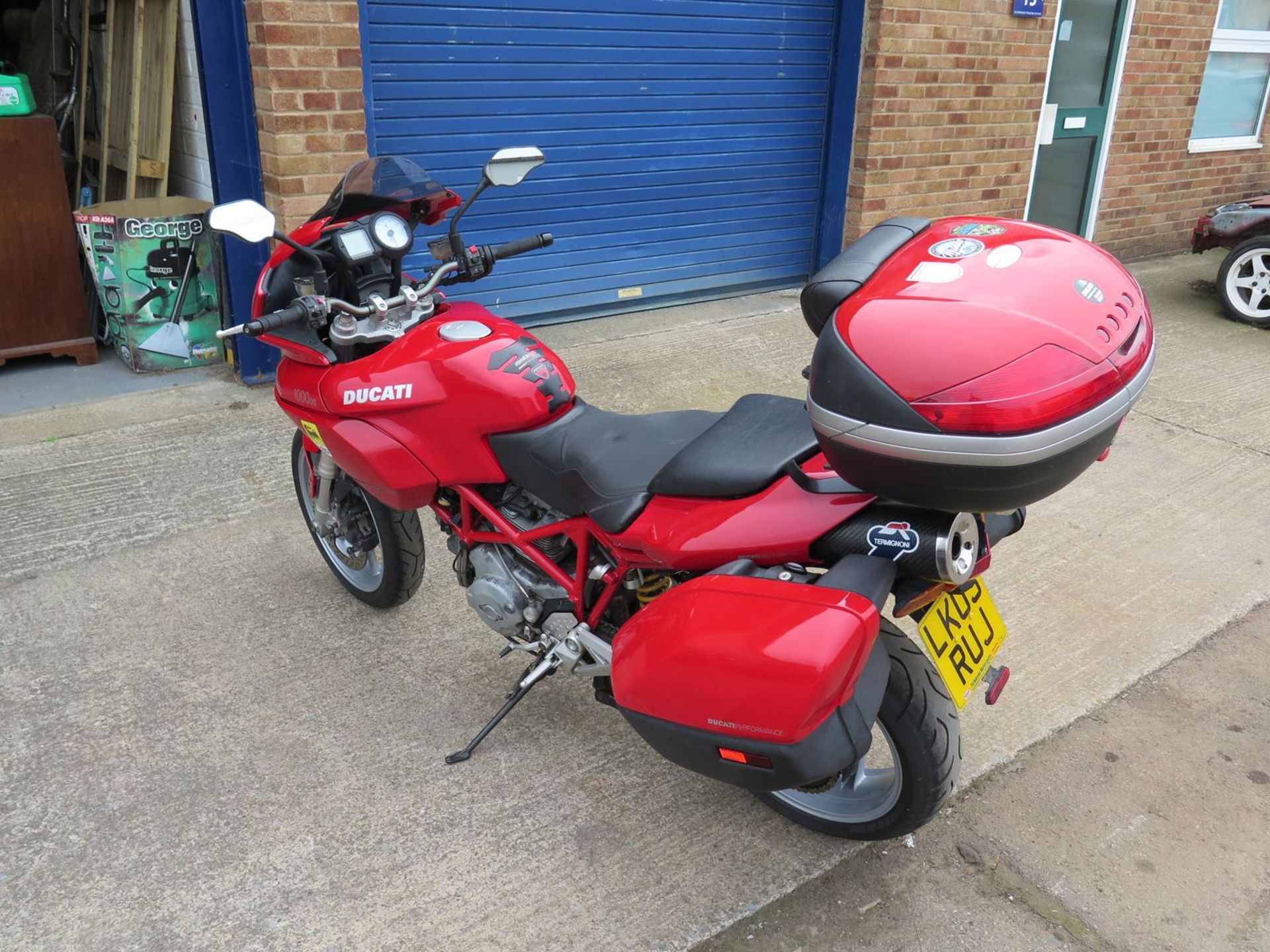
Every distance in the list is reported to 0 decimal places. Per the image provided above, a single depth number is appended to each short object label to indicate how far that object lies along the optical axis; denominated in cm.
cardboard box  471
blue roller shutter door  507
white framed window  811
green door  716
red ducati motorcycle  163
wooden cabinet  474
